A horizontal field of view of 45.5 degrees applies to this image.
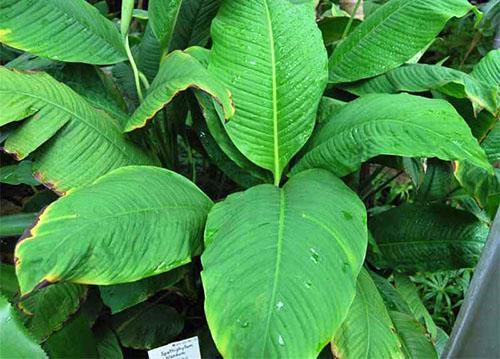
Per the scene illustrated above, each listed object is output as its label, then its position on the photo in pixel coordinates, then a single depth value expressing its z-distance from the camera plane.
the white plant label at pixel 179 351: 1.09
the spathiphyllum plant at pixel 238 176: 0.91
